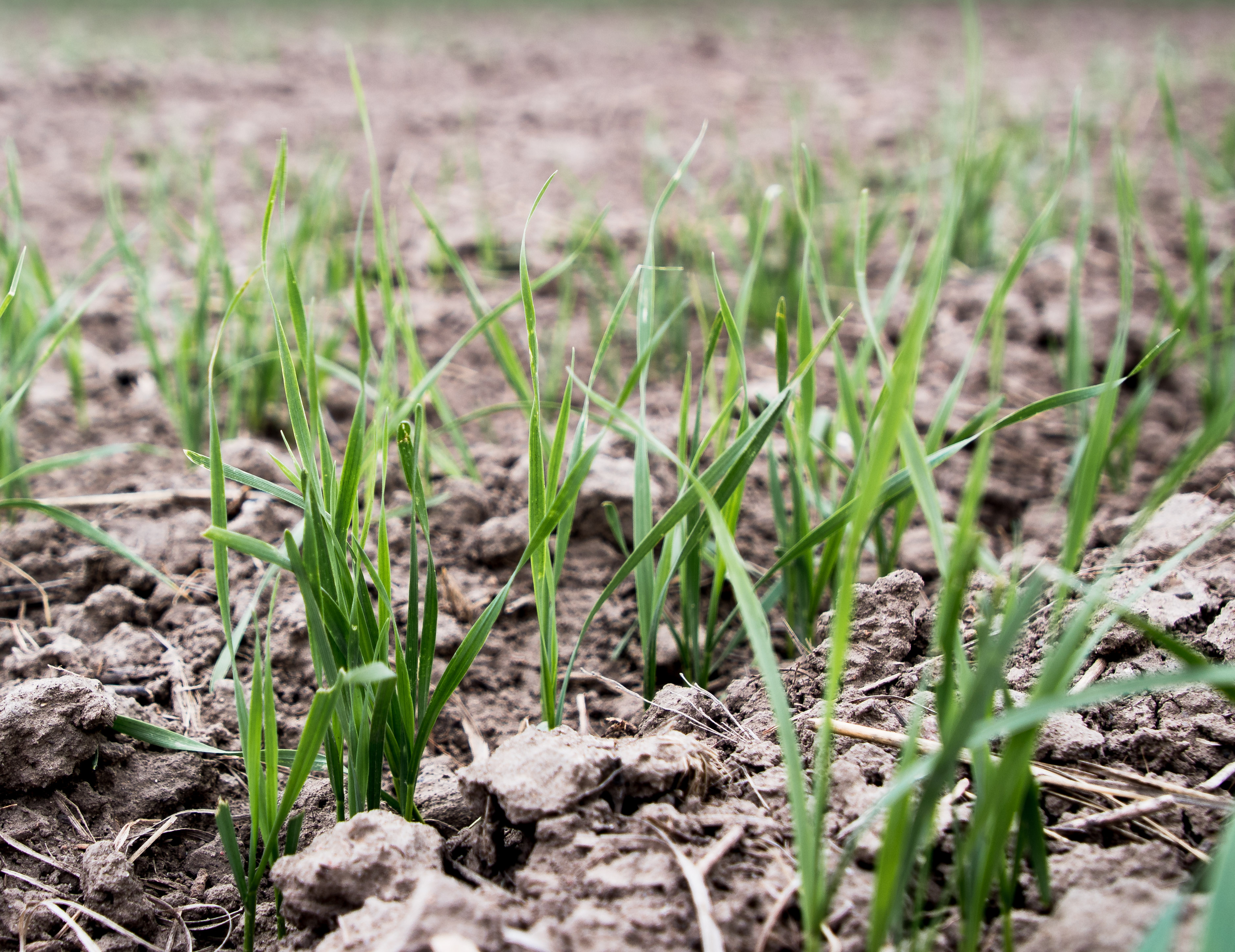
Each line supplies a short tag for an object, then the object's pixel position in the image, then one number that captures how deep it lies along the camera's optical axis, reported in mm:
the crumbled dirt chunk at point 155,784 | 735
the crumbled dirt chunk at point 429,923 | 646
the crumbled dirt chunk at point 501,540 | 858
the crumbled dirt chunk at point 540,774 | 680
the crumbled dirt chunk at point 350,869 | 676
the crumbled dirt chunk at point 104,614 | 812
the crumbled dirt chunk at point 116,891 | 700
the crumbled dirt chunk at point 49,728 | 721
